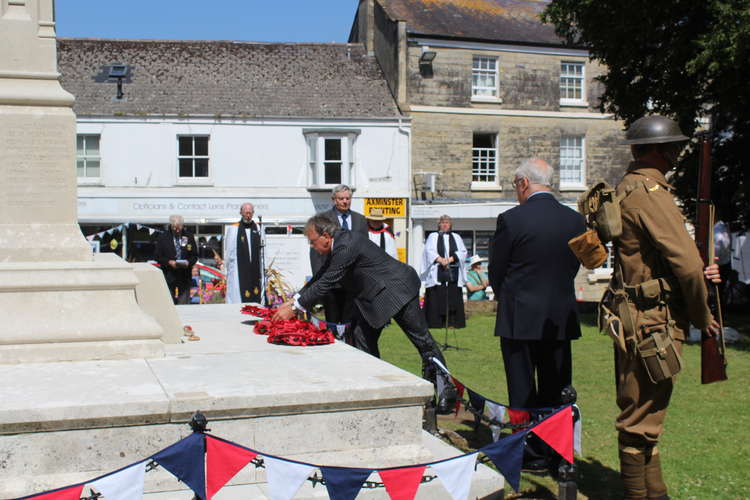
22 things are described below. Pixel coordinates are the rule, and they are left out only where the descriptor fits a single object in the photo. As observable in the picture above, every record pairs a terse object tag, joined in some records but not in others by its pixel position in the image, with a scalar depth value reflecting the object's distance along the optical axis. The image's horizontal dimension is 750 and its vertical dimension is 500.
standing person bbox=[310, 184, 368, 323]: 8.96
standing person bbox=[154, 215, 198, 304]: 13.36
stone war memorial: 4.54
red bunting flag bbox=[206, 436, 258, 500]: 3.80
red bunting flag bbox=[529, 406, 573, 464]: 4.61
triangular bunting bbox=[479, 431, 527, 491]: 4.29
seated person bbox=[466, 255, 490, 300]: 19.55
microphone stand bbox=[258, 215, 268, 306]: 13.00
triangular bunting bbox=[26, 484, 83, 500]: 3.45
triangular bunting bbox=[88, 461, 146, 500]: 3.60
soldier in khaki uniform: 4.40
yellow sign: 29.91
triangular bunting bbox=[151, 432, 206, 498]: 3.67
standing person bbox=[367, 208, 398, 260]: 11.32
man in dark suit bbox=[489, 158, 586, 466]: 5.59
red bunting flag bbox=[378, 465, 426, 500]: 3.97
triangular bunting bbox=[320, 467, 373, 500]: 3.82
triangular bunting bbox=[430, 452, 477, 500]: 4.05
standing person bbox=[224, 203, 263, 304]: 11.94
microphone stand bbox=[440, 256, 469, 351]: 12.12
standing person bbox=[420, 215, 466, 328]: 13.10
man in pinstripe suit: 7.12
